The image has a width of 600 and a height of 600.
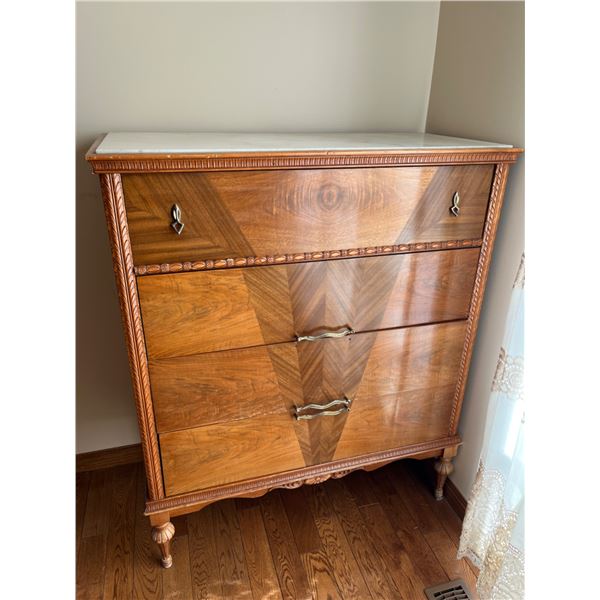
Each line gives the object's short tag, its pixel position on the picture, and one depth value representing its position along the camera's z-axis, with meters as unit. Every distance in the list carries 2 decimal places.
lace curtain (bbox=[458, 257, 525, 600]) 1.01
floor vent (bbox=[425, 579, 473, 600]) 1.21
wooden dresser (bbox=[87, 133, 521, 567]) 0.93
